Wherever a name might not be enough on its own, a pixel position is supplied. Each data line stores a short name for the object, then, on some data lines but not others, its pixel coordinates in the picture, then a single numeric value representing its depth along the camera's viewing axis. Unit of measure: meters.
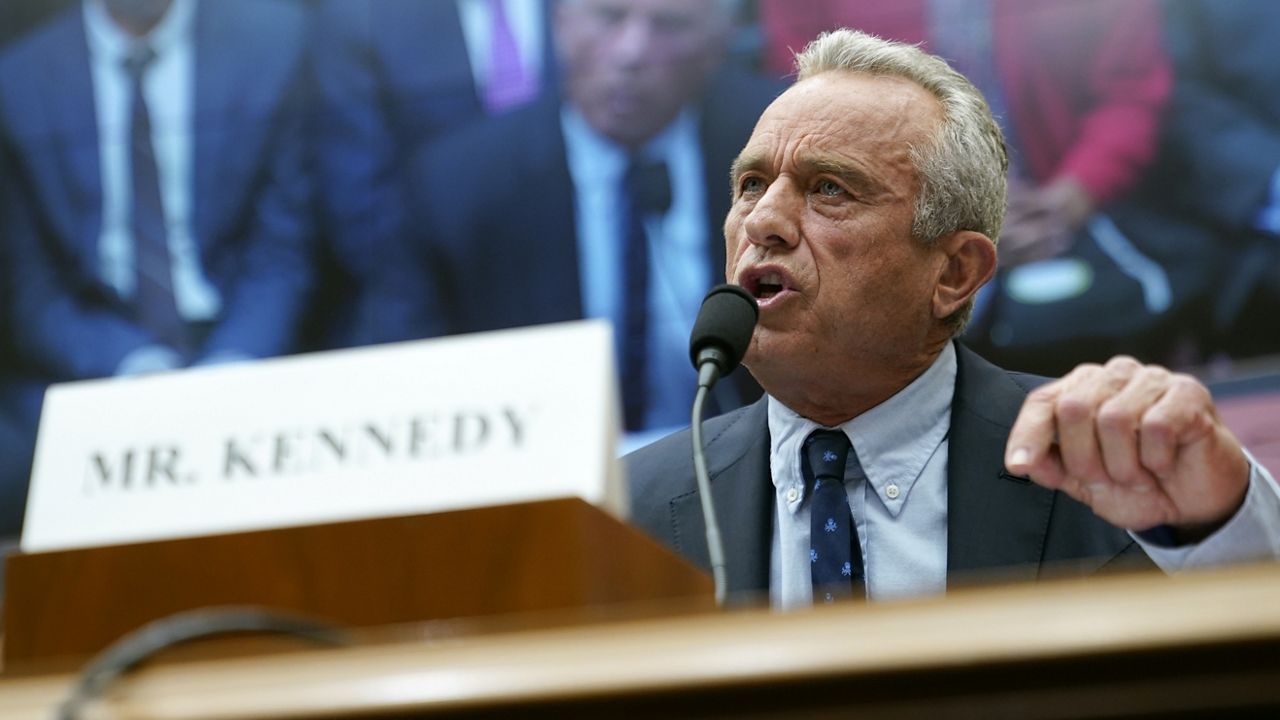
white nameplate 1.87
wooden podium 1.81
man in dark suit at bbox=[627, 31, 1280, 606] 3.62
